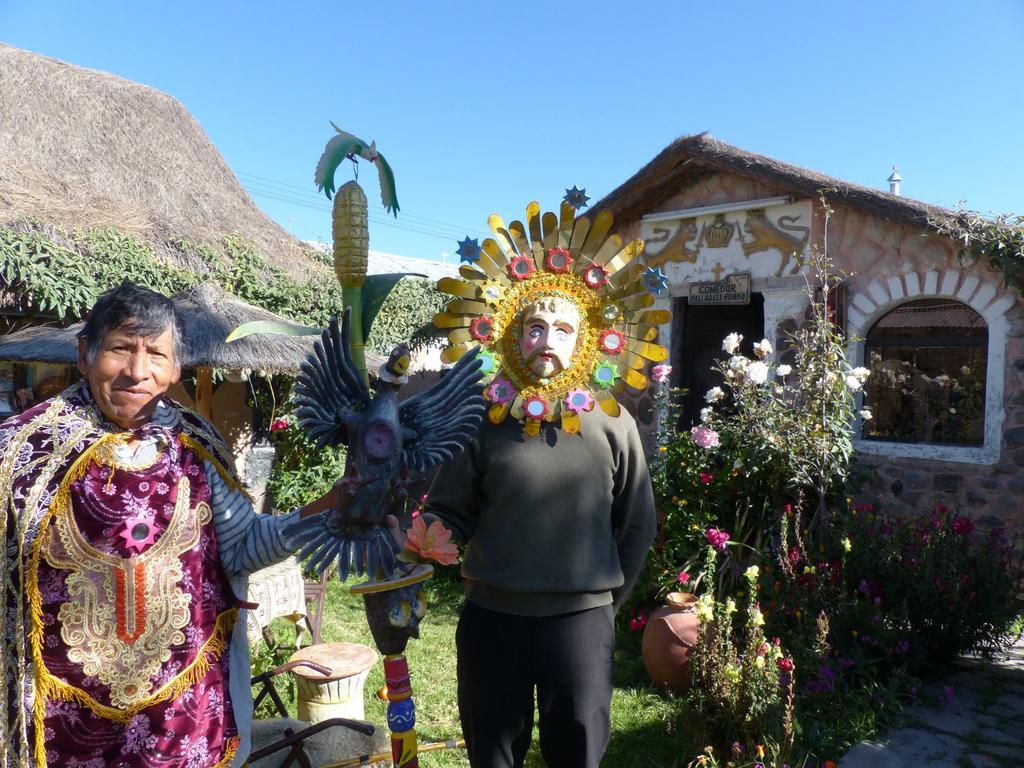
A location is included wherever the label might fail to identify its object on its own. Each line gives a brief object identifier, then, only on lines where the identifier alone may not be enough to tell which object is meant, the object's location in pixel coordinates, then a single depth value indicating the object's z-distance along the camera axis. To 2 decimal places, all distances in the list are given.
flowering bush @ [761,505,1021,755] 3.41
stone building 5.14
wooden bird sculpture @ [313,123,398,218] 1.54
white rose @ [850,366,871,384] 4.12
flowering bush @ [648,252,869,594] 4.14
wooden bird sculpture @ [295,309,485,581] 1.48
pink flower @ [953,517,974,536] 4.08
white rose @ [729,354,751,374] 4.43
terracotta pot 3.50
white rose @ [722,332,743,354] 4.51
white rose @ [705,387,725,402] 4.51
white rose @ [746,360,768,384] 4.27
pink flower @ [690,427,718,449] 4.22
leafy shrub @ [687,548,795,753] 2.73
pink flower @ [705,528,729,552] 3.91
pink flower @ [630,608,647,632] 4.15
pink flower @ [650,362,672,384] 4.20
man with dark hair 1.37
